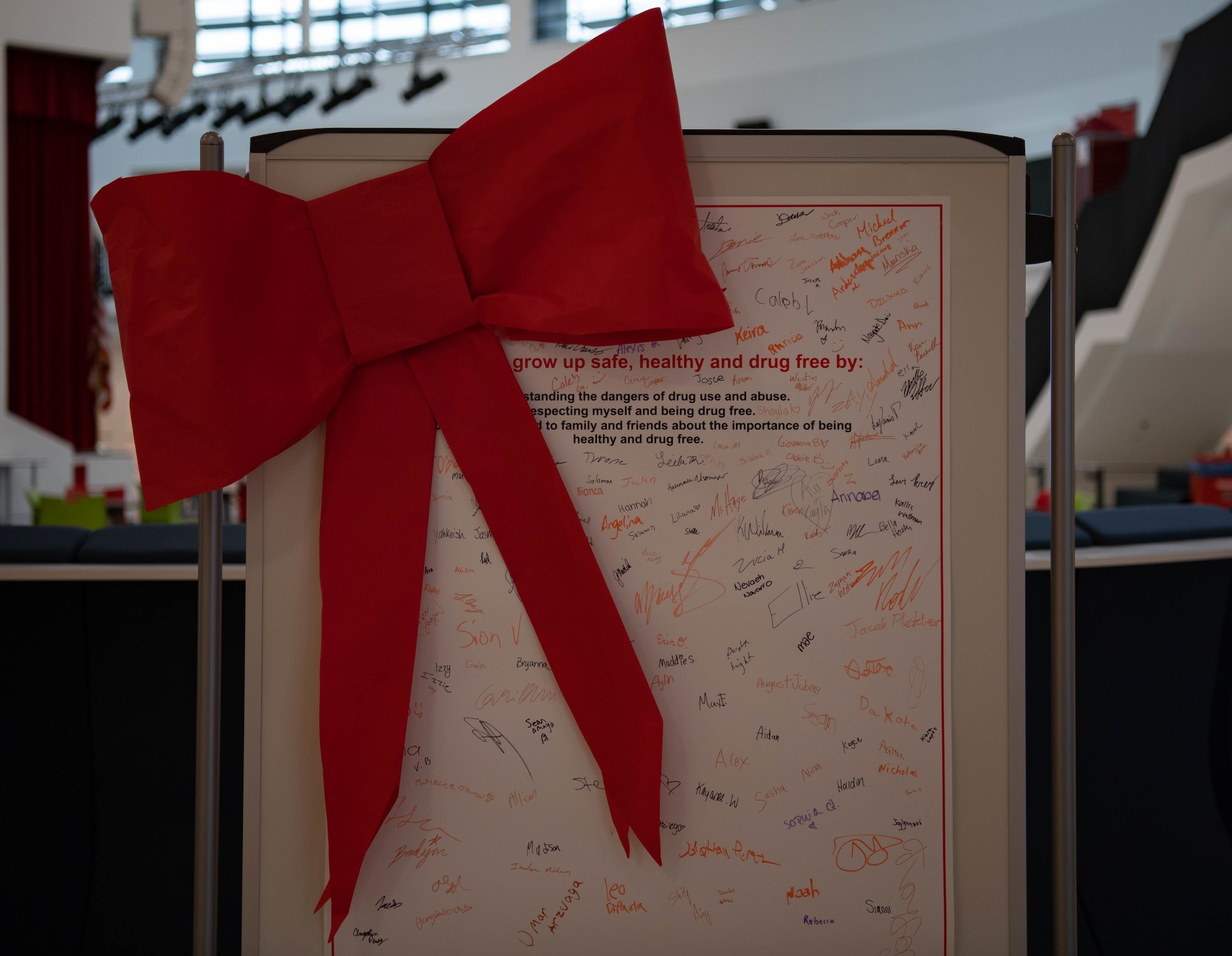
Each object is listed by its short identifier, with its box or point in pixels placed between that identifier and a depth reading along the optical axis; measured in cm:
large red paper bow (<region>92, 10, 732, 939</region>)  135
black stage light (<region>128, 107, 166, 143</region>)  968
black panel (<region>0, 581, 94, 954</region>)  213
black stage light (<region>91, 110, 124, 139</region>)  929
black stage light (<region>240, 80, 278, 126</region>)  934
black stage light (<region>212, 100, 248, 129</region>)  961
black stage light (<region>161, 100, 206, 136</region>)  930
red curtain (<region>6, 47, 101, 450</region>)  714
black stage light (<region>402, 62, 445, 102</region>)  977
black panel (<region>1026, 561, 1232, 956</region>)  218
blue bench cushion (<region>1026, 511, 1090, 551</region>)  223
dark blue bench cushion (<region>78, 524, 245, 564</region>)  214
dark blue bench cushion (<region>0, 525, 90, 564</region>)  215
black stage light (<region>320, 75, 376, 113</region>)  929
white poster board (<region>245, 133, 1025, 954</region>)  146
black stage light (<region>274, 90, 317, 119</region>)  930
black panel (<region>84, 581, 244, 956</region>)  211
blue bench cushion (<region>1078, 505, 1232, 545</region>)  229
